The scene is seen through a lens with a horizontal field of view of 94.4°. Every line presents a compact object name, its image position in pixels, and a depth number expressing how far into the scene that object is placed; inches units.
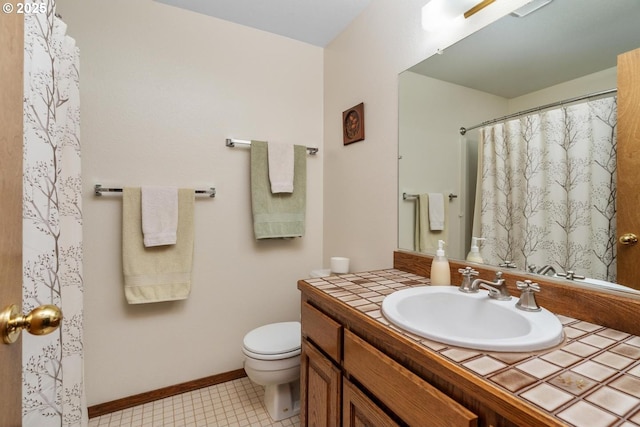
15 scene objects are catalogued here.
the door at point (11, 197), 19.6
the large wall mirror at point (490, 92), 33.5
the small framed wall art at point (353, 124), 71.0
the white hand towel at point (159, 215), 64.8
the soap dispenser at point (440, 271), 45.2
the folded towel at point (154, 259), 64.0
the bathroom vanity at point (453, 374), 19.6
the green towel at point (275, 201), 76.0
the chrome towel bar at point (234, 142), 74.6
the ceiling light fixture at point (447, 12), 45.3
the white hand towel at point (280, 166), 77.1
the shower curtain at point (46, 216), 32.3
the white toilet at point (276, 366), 58.1
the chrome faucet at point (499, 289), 37.0
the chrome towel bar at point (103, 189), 62.2
